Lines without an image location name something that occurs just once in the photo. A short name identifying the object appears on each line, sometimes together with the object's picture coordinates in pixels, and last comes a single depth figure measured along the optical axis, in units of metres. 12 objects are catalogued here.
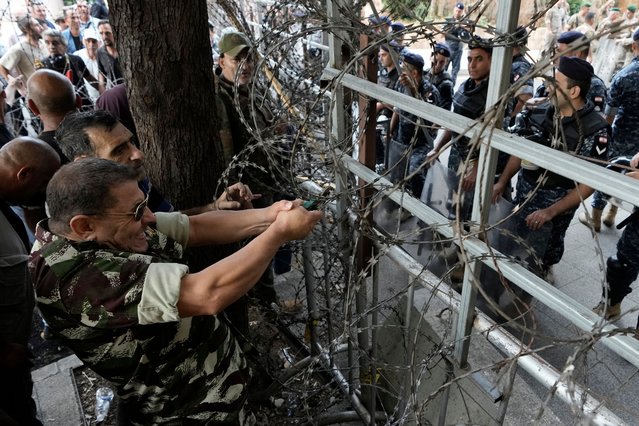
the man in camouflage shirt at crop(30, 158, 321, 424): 1.41
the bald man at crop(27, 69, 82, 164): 2.97
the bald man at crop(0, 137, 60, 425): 2.30
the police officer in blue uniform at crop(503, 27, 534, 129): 4.21
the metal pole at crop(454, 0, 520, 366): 1.13
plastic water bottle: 2.76
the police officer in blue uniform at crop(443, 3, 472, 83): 8.61
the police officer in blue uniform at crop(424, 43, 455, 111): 4.65
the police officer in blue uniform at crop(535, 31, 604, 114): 3.61
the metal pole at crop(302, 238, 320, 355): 2.57
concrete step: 2.72
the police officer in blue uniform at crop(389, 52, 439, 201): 4.54
